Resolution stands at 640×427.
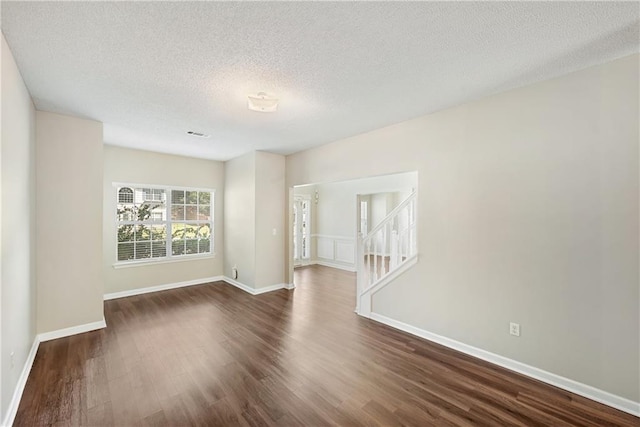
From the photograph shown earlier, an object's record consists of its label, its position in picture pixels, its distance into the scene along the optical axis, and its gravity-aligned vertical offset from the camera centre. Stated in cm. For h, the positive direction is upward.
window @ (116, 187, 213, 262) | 493 -17
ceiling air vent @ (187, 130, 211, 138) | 392 +118
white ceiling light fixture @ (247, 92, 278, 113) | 256 +105
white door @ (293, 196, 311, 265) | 794 -46
